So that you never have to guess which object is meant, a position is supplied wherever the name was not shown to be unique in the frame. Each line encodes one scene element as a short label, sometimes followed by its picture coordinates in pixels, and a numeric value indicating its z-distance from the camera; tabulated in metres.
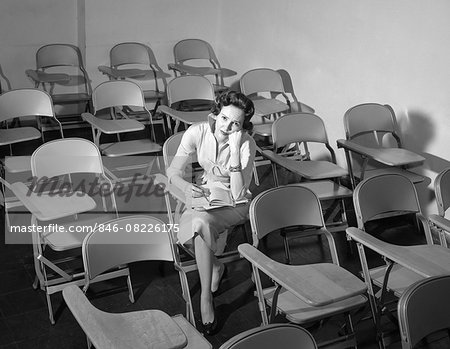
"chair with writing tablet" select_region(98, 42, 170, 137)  7.10
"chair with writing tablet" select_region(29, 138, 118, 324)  3.75
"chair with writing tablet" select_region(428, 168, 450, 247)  4.05
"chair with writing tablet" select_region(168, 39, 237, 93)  7.34
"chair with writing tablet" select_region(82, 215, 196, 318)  3.20
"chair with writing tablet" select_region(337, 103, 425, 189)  4.95
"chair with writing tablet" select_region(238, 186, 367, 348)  3.06
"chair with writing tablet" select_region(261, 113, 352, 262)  4.66
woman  3.74
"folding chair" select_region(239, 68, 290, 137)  6.36
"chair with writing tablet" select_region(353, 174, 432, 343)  3.55
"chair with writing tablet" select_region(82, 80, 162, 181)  5.20
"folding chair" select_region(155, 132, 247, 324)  3.59
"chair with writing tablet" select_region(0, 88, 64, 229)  5.29
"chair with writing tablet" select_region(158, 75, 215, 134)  6.14
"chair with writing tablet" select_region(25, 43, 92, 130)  6.71
